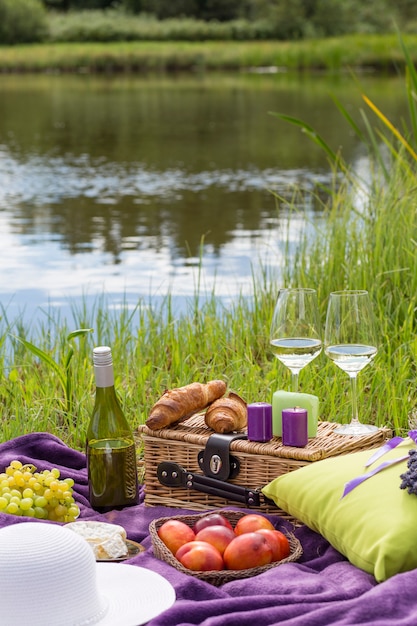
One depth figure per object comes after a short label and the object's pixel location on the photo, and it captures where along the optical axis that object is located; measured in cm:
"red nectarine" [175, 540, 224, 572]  319
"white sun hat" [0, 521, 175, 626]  277
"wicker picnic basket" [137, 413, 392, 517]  367
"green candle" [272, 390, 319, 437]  375
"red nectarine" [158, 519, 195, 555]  335
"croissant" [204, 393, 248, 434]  382
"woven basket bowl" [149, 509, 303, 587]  314
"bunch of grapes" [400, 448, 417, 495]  317
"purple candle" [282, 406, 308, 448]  364
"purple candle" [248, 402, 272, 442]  370
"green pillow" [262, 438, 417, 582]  304
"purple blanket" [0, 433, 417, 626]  278
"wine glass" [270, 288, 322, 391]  381
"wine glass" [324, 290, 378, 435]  377
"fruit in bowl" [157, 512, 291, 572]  319
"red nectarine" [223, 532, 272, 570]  319
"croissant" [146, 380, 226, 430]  389
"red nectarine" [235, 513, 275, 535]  337
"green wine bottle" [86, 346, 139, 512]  393
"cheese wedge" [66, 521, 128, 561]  337
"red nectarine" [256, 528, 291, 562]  327
